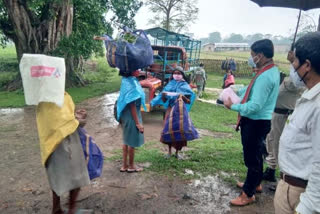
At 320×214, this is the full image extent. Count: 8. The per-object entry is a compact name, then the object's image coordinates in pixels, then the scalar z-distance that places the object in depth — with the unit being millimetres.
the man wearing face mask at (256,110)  2652
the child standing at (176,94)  4219
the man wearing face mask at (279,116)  3379
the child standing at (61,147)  2223
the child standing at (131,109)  3491
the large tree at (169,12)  28328
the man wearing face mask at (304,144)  1362
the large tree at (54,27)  10258
